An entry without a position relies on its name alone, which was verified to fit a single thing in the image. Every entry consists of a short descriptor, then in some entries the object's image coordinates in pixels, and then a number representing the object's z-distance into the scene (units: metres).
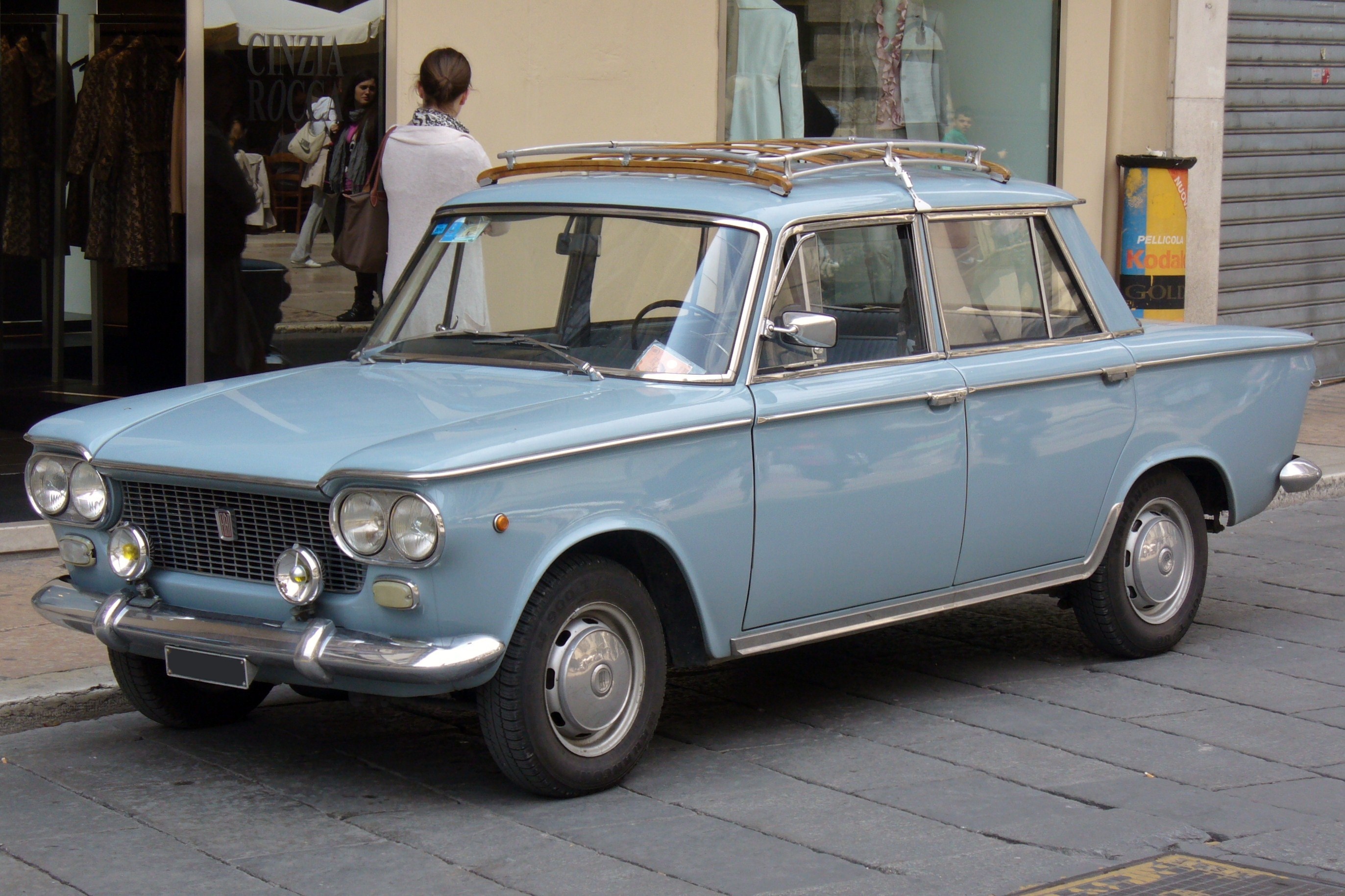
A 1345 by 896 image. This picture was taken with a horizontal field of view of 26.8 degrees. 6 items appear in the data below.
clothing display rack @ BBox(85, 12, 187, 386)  16.05
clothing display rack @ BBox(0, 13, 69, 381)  17.01
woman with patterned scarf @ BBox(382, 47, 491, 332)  12.39
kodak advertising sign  20.25
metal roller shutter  22.35
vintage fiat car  7.45
